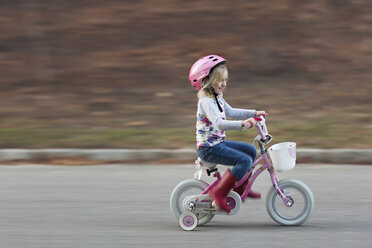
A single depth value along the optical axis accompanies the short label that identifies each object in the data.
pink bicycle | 10.87
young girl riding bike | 10.60
